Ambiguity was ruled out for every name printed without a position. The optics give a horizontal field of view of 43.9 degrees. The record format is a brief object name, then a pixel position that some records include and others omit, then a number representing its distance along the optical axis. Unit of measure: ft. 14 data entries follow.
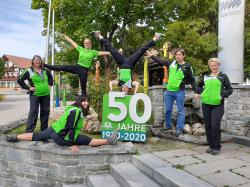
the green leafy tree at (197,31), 37.99
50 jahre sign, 20.86
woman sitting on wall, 17.52
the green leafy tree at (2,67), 167.11
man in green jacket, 20.80
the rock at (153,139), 21.71
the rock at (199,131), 22.59
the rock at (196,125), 23.20
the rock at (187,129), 22.80
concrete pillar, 24.20
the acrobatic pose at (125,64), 22.18
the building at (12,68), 266.36
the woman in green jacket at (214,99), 17.39
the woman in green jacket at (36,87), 20.71
